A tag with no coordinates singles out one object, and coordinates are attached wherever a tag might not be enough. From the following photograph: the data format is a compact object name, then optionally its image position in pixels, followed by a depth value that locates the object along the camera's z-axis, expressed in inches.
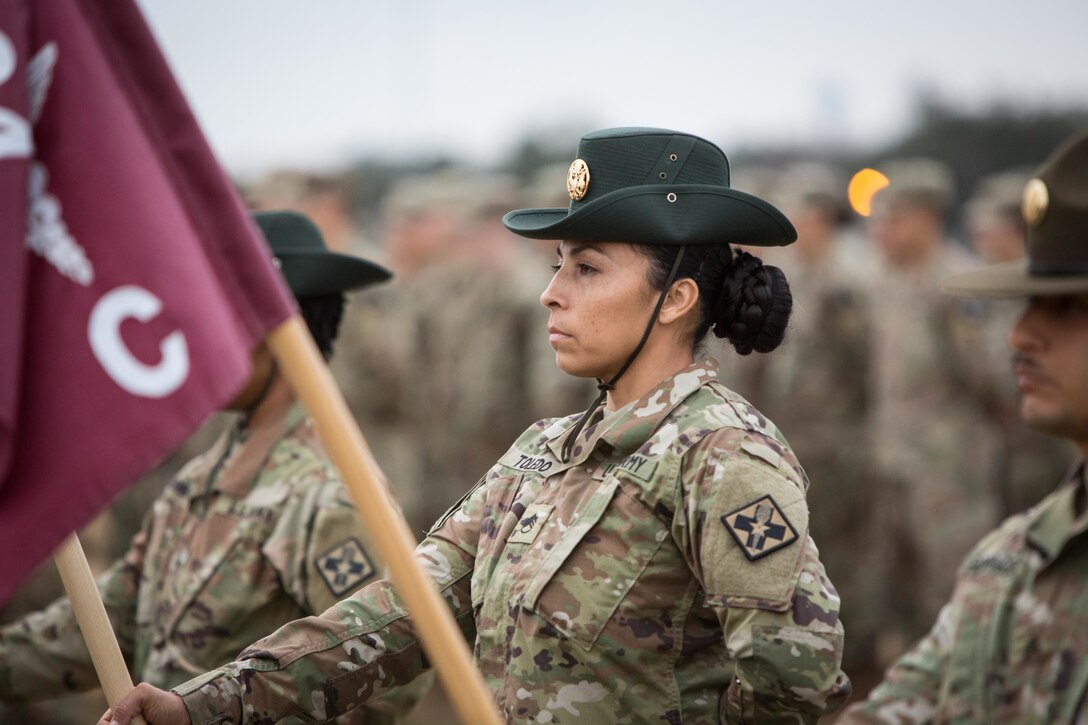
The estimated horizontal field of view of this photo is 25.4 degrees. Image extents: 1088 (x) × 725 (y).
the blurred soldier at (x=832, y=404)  756.9
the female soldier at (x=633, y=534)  212.3
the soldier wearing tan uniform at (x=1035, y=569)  239.1
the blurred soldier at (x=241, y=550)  309.3
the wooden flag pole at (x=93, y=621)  207.5
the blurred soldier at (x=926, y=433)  696.5
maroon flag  158.5
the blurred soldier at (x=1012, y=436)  706.2
